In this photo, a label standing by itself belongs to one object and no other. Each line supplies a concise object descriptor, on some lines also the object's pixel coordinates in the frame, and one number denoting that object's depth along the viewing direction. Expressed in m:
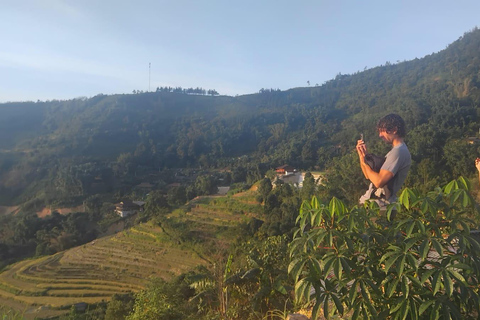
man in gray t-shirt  3.70
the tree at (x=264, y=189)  26.58
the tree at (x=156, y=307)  5.38
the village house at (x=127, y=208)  39.50
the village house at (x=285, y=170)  40.31
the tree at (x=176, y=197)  34.96
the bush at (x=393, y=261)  1.97
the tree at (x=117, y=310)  11.33
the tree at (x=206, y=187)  37.50
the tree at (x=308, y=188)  22.96
